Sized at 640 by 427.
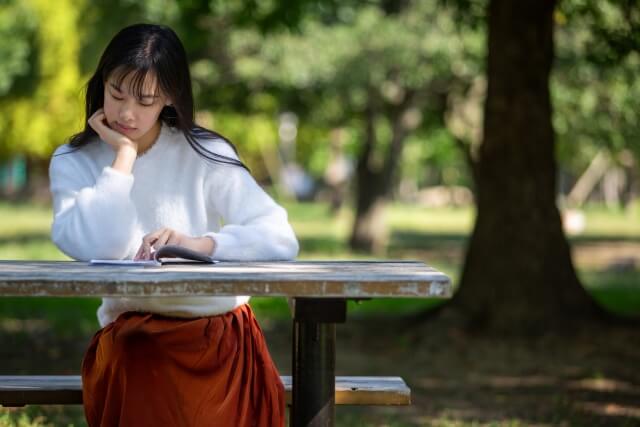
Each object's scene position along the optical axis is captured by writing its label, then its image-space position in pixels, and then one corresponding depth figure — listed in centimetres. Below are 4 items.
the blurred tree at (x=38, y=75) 3427
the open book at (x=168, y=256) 422
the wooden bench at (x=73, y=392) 518
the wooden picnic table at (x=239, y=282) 365
